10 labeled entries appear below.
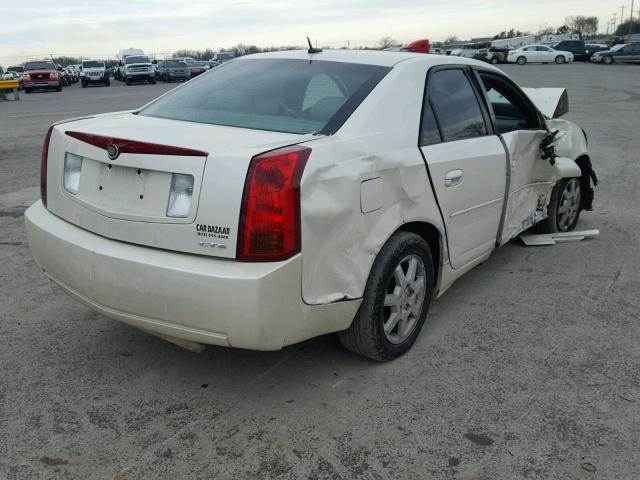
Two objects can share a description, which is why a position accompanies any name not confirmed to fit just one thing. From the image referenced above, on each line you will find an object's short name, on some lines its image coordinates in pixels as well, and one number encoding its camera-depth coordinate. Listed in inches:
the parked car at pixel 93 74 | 1546.5
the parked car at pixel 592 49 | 1943.9
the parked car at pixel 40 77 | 1327.3
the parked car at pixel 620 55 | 1658.5
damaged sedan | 102.5
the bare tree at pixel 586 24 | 5453.3
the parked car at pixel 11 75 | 1699.3
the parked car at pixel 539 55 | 1847.9
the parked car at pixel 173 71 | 1584.6
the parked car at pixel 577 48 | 1967.3
